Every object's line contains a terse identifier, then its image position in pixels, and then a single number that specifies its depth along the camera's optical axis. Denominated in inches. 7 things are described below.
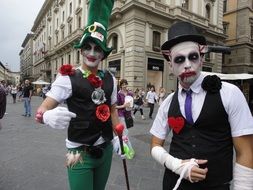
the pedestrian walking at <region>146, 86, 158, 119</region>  320.9
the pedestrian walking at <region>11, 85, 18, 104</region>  521.8
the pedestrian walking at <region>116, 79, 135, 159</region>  140.5
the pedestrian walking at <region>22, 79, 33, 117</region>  291.9
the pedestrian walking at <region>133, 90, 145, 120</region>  302.8
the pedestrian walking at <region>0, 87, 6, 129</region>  96.0
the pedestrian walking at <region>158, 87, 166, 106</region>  386.7
